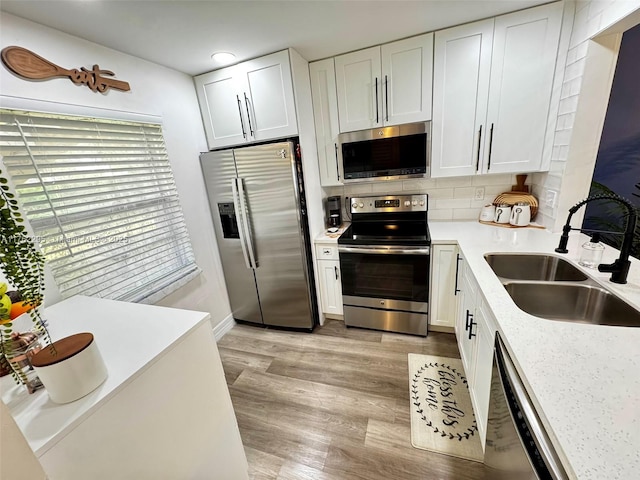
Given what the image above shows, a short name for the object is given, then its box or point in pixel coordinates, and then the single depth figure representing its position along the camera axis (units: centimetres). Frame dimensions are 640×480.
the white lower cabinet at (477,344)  127
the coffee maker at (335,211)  265
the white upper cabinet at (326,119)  224
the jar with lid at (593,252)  128
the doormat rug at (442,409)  146
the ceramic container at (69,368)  71
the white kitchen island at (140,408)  71
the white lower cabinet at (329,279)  237
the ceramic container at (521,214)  205
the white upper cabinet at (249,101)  203
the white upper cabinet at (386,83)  199
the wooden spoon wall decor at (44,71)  131
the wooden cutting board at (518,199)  211
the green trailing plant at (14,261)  65
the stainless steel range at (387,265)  211
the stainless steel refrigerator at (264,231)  215
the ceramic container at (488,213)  225
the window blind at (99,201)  139
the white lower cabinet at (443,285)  202
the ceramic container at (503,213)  215
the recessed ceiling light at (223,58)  193
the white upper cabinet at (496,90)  176
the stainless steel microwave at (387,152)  212
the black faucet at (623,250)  107
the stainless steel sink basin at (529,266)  149
